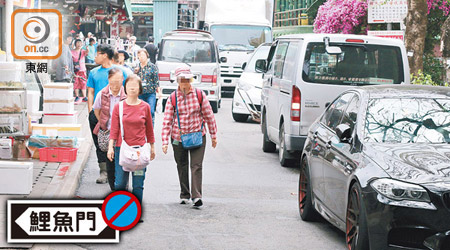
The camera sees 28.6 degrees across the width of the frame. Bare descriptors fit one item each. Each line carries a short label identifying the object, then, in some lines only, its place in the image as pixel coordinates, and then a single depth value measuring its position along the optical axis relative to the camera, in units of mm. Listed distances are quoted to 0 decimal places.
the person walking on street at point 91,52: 29641
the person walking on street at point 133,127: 8930
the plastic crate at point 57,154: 12898
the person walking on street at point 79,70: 25078
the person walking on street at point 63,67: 22250
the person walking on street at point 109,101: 10359
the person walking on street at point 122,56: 15516
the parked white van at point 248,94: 20734
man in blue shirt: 11516
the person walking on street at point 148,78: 14477
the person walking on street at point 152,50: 31375
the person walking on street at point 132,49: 36938
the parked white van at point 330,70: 12828
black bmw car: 6672
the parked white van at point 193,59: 23453
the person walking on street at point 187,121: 10047
